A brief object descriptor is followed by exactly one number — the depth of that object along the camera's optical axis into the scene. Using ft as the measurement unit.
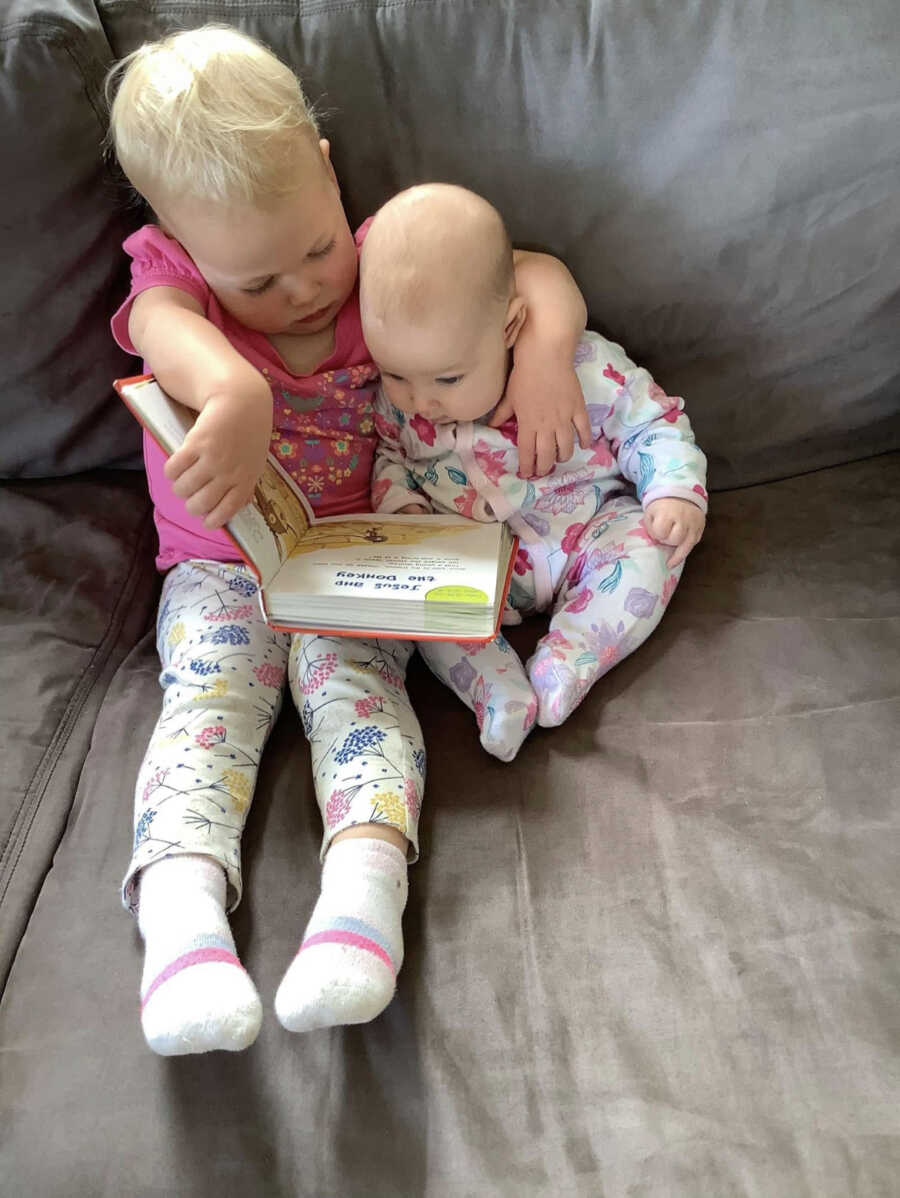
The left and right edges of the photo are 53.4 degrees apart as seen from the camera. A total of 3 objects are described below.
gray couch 2.07
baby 2.72
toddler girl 2.26
